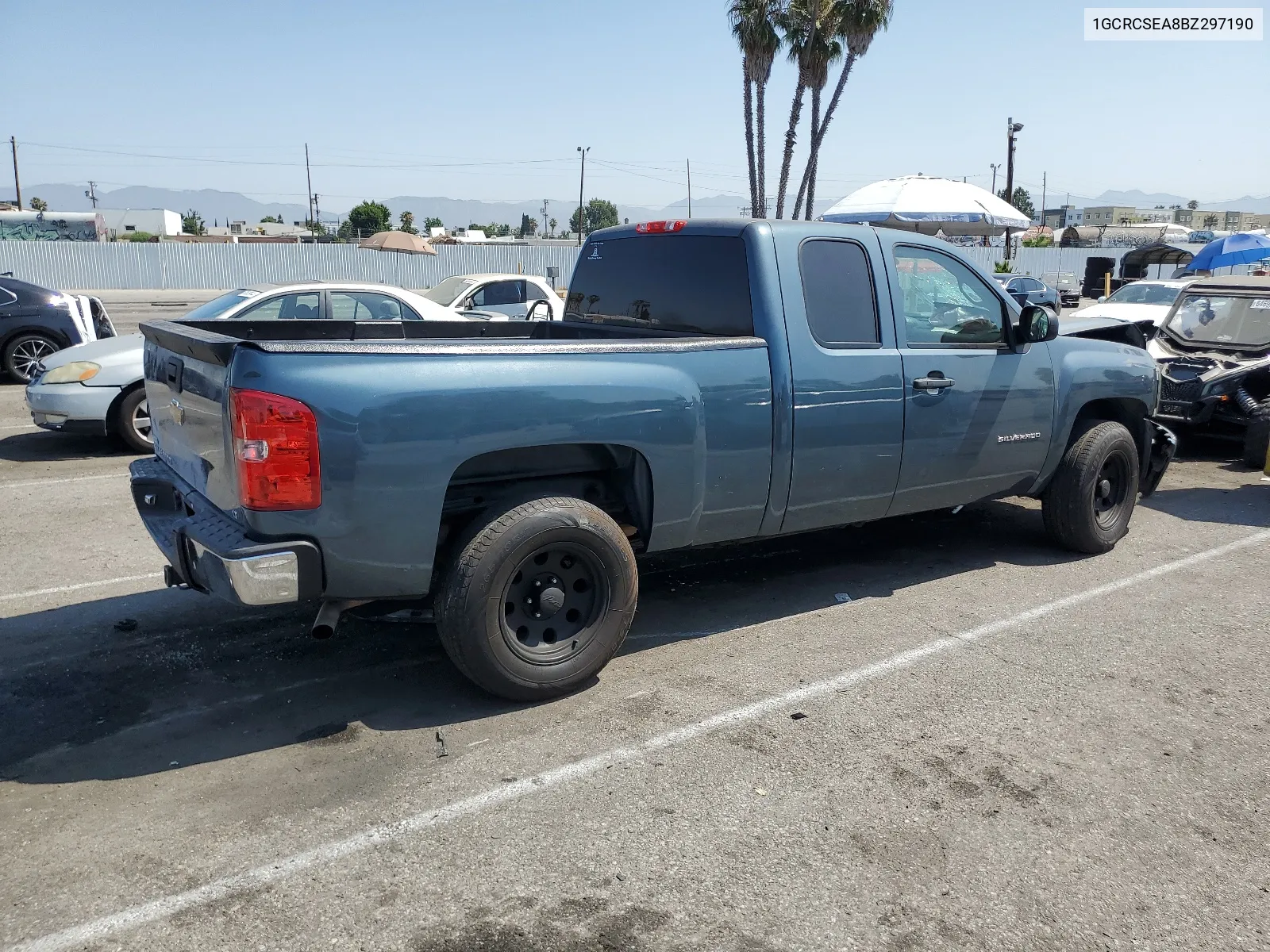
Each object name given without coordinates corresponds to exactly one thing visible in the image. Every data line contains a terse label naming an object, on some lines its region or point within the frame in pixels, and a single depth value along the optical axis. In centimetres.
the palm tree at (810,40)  3012
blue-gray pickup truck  363
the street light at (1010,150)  4450
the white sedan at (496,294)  1387
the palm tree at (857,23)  3031
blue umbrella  1661
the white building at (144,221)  9094
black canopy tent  3058
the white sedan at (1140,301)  1423
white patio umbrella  2069
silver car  903
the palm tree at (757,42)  3064
